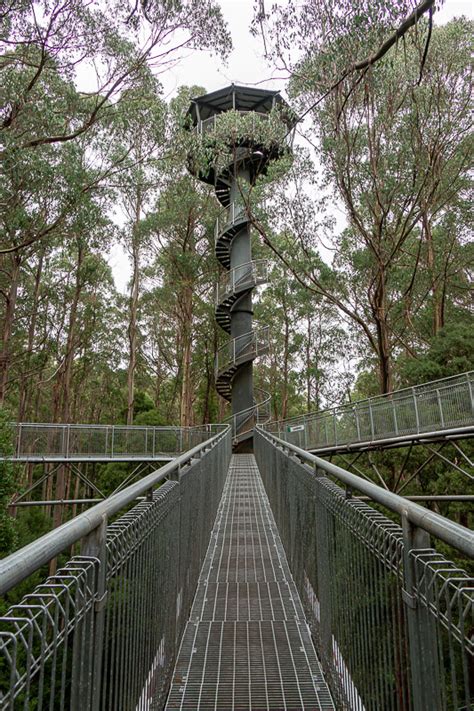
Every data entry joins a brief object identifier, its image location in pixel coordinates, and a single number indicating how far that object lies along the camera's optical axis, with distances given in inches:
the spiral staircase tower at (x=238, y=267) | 986.1
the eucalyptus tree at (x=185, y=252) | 1072.2
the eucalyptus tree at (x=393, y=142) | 662.5
